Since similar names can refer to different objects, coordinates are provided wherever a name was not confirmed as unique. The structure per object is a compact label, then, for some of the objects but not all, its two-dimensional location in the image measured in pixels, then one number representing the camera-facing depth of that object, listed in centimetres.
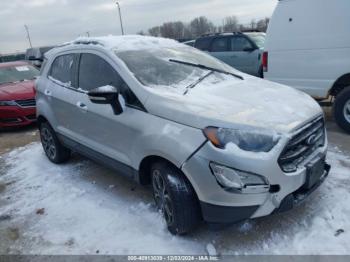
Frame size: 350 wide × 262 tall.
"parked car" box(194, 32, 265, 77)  1057
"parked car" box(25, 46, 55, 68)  2295
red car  753
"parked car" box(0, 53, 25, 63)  4182
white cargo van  506
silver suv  260
